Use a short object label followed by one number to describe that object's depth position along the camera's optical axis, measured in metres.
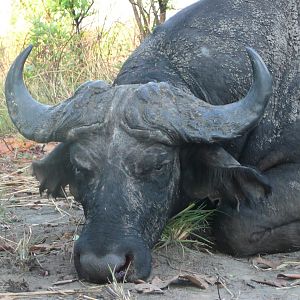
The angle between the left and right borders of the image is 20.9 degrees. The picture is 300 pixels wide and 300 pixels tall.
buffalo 4.55
